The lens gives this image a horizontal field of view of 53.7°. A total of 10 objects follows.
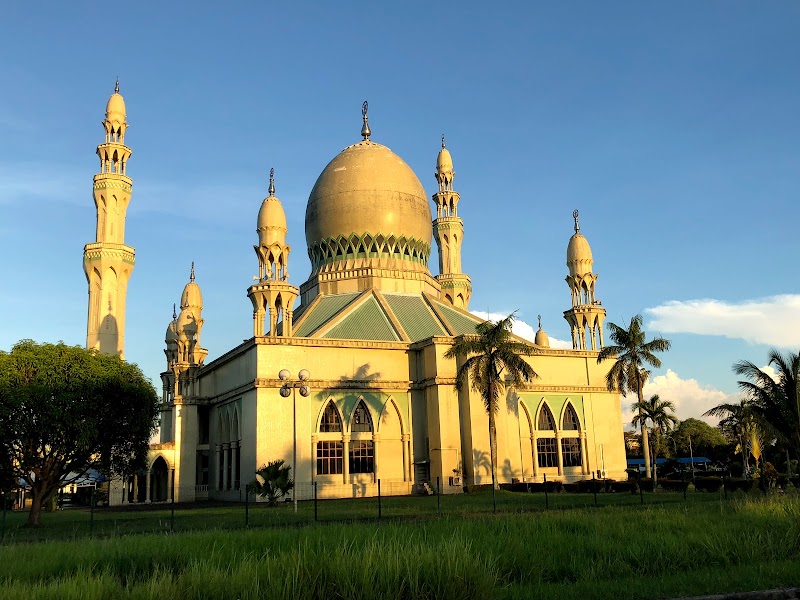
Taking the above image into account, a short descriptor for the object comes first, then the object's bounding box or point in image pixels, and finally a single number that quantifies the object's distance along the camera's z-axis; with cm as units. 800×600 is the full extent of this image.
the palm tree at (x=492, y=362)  3838
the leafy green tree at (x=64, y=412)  2777
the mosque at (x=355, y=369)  4147
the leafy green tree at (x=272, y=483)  3269
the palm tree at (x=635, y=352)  4003
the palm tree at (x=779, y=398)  2984
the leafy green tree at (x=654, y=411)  4078
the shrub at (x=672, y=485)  3569
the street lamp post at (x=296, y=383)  2916
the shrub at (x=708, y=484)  3306
